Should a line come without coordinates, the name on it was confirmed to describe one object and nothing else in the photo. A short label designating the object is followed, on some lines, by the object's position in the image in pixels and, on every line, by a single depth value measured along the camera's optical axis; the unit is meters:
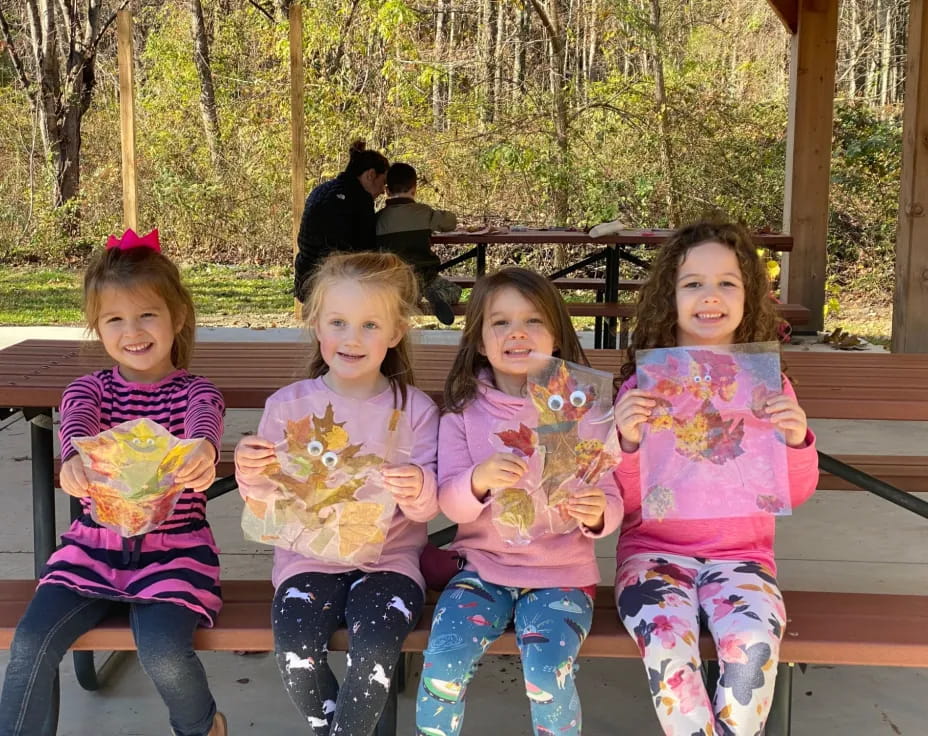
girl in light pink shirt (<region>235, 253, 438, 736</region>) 1.96
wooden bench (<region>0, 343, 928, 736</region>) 1.96
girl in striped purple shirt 1.99
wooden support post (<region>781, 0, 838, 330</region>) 7.54
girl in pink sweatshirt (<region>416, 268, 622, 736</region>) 1.93
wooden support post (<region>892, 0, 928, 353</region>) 5.43
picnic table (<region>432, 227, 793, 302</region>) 6.83
